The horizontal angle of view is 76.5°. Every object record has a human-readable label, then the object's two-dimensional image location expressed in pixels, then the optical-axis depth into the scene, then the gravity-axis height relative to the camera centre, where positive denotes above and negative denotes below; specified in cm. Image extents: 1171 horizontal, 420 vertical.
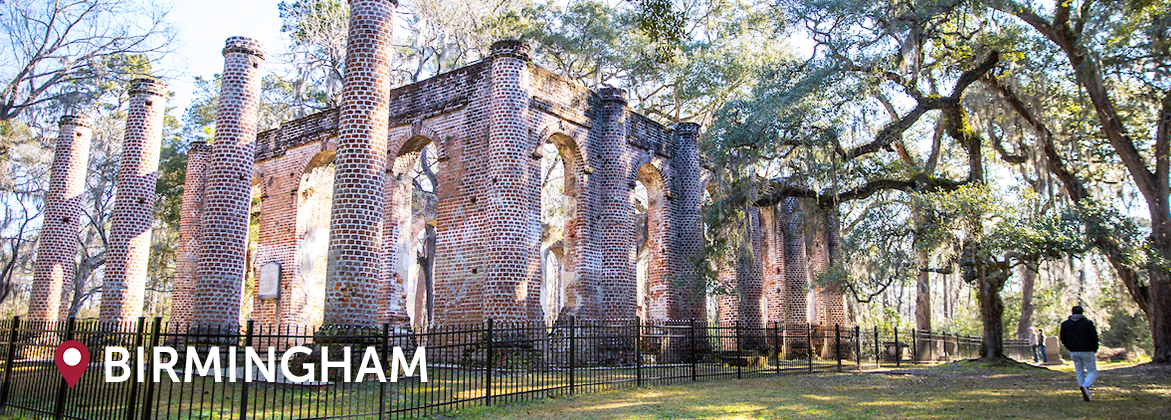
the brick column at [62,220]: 1712 +206
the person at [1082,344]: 963 -32
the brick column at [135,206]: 1517 +216
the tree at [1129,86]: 1309 +450
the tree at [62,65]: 1870 +647
